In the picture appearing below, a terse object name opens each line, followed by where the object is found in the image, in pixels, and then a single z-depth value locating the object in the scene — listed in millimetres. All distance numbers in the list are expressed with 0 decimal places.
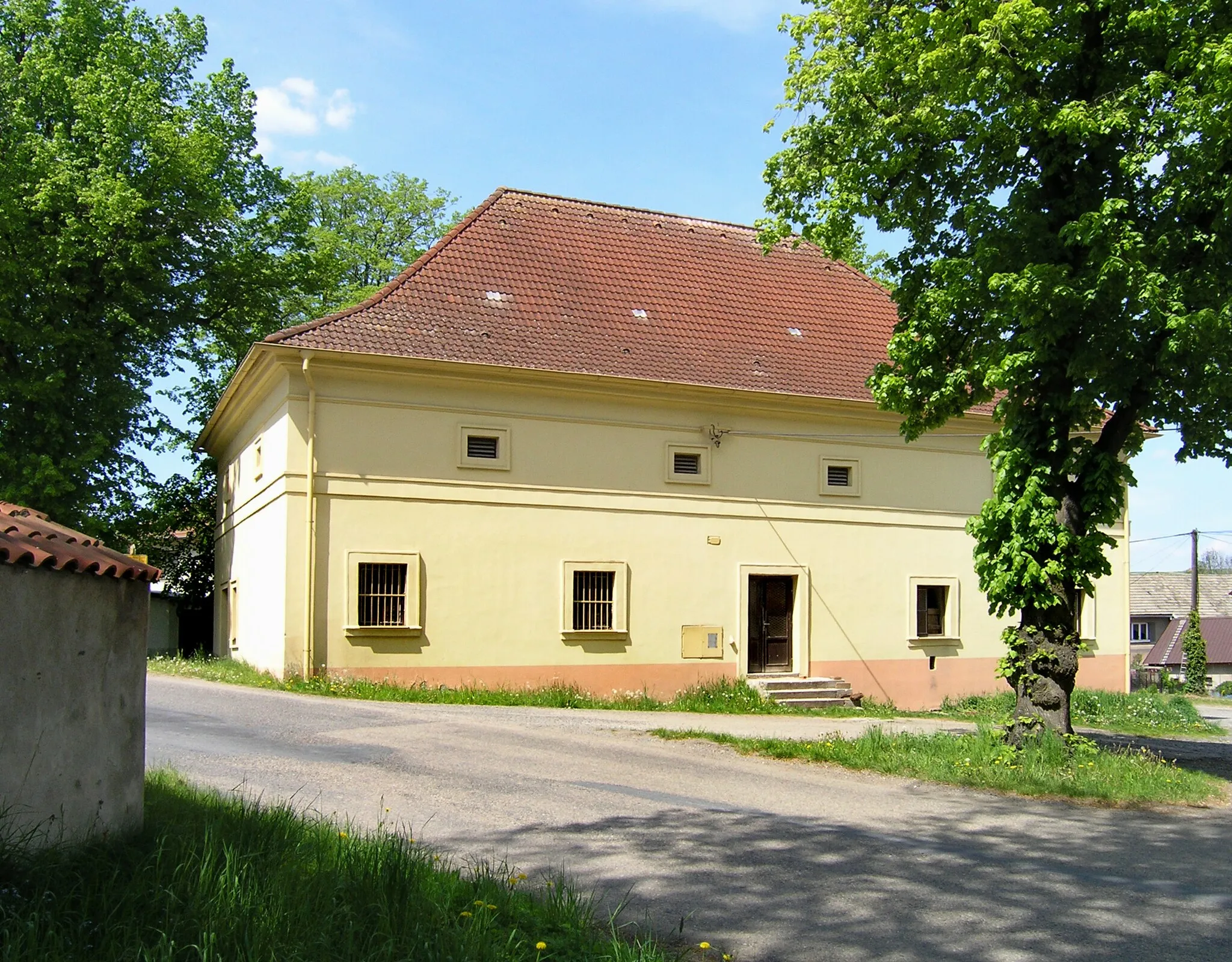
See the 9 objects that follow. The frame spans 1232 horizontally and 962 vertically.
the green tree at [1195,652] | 39750
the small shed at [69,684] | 5801
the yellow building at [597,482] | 20078
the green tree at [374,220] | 41344
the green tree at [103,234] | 26656
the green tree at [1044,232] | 11836
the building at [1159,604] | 73625
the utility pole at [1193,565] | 49938
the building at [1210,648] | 63750
